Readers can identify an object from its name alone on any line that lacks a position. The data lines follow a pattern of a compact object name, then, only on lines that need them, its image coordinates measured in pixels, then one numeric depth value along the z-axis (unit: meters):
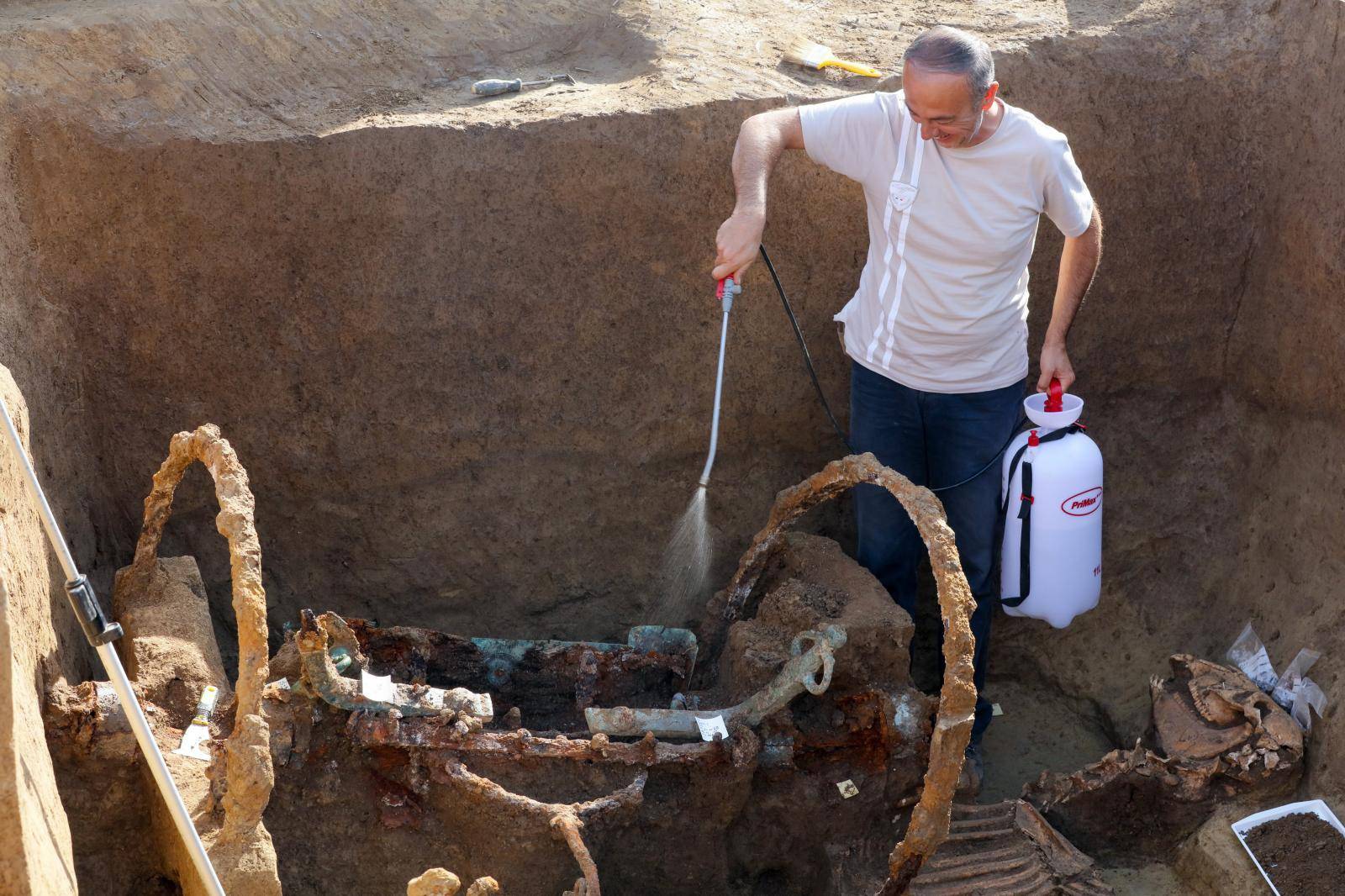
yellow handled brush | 5.04
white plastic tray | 4.31
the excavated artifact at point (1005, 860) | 4.13
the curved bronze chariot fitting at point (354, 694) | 3.77
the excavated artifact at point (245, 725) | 3.24
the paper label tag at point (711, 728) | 4.00
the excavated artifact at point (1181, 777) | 4.46
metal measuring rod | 2.83
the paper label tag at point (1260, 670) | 4.83
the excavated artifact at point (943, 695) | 3.71
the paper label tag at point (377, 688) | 3.80
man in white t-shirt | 3.99
